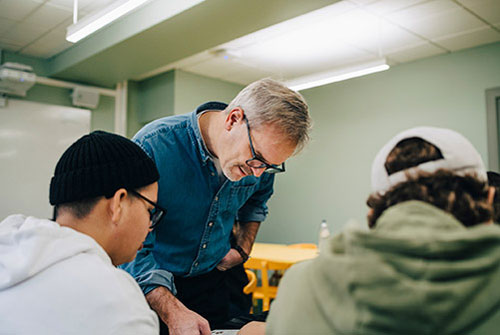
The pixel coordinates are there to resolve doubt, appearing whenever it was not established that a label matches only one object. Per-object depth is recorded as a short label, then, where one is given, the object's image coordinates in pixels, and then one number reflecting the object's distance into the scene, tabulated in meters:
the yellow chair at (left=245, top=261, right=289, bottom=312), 4.01
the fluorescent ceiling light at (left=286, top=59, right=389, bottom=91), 3.98
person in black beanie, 0.79
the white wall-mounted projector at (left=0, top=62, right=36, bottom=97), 4.43
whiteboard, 4.82
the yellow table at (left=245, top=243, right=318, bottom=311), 3.99
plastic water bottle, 4.74
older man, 1.46
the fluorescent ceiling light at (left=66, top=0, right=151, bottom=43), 2.63
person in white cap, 0.57
